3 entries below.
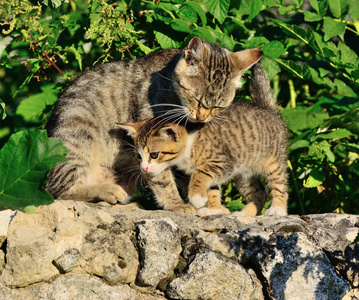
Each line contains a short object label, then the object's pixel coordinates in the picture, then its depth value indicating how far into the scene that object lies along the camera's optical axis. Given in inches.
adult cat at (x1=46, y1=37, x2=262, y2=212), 319.0
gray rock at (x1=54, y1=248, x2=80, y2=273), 223.9
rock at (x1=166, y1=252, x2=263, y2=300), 235.1
